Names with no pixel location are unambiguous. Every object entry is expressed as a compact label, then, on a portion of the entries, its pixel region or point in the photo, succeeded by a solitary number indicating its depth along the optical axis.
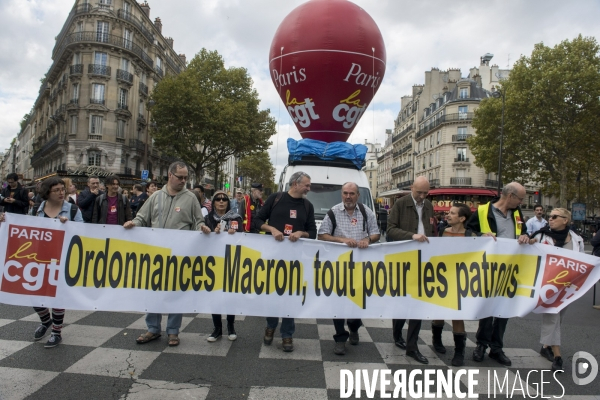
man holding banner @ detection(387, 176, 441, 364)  4.55
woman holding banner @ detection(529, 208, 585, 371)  4.36
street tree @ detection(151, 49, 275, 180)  35.09
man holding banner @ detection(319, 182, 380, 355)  4.59
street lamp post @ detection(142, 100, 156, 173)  22.95
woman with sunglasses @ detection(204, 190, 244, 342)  4.73
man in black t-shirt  4.64
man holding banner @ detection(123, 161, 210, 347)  4.51
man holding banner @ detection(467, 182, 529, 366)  4.40
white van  8.19
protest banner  4.32
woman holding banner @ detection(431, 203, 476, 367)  4.61
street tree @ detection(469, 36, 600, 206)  29.78
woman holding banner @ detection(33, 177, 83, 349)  4.33
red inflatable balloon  10.09
